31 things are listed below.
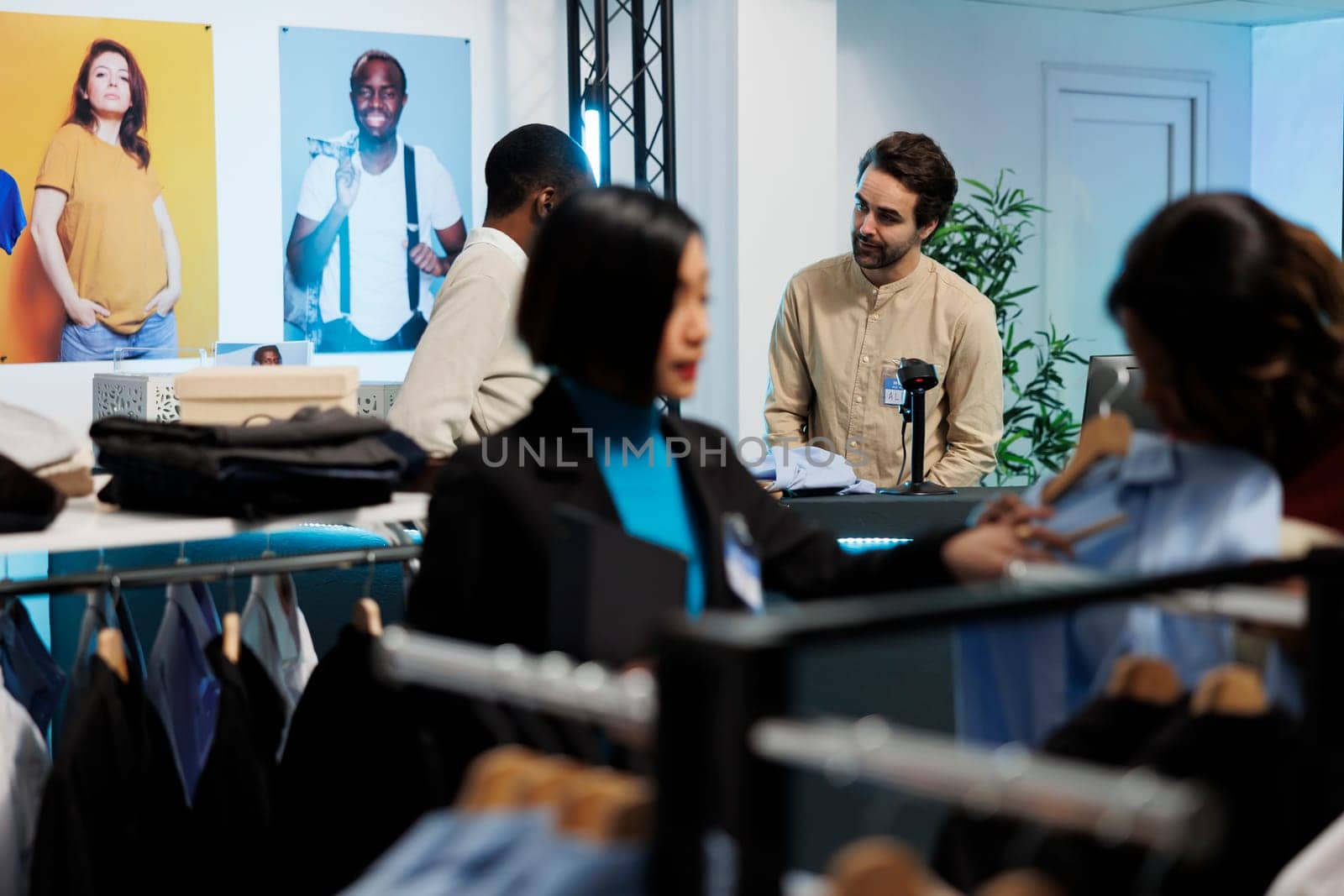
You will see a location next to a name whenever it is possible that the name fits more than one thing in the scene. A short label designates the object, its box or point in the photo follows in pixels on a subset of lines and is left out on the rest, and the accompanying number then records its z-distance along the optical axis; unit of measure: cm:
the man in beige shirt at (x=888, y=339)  377
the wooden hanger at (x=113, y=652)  196
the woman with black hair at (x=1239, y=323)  140
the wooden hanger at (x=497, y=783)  116
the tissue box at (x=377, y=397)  433
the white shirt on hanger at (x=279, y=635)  223
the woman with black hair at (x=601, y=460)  161
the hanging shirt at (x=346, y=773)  202
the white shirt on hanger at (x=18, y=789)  190
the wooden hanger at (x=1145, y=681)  135
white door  768
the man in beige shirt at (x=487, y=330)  287
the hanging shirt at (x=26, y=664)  206
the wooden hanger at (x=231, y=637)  206
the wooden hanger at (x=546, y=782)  114
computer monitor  300
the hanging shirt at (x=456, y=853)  111
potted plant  641
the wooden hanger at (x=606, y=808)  107
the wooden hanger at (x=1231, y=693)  129
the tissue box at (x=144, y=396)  417
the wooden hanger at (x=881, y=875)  96
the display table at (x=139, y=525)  190
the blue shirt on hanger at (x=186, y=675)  216
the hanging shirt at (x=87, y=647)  201
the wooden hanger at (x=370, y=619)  211
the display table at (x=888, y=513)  303
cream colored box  232
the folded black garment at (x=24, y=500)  192
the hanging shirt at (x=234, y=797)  200
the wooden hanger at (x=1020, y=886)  97
